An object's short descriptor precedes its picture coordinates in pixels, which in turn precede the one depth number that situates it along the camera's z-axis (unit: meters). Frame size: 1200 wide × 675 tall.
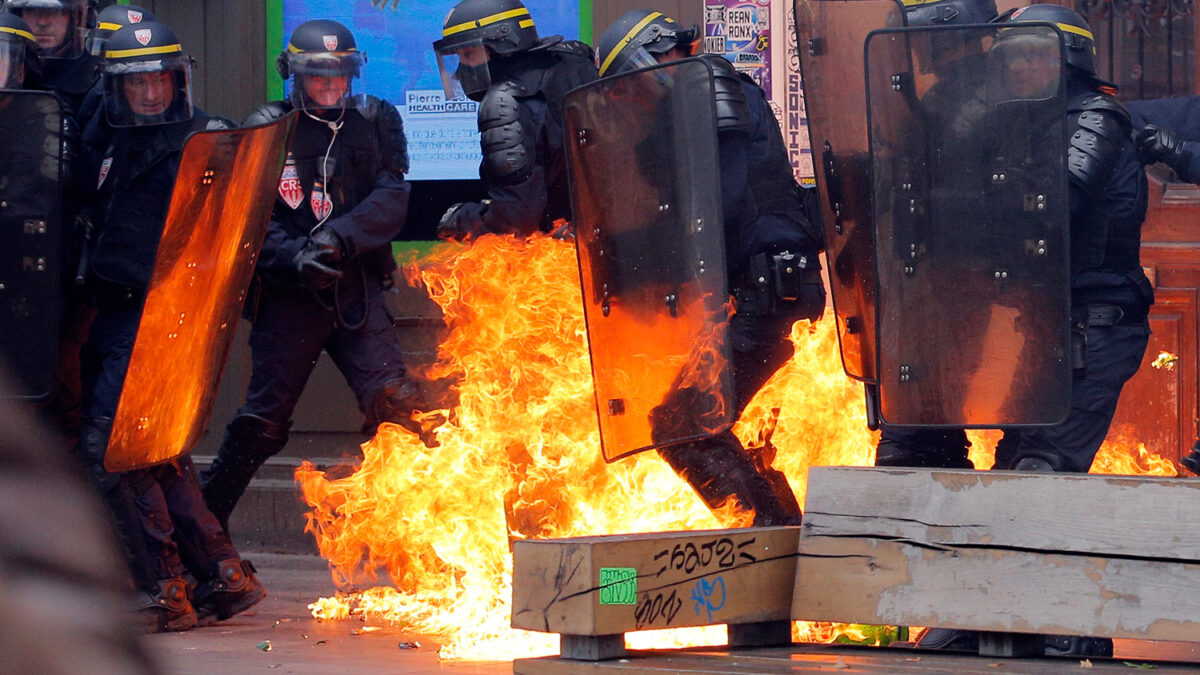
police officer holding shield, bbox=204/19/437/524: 11.70
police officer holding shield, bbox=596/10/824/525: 9.18
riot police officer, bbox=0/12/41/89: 11.56
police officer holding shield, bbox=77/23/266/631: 10.72
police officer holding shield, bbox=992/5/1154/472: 8.89
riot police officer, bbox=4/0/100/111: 12.03
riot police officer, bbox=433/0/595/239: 10.12
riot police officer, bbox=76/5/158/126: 11.62
